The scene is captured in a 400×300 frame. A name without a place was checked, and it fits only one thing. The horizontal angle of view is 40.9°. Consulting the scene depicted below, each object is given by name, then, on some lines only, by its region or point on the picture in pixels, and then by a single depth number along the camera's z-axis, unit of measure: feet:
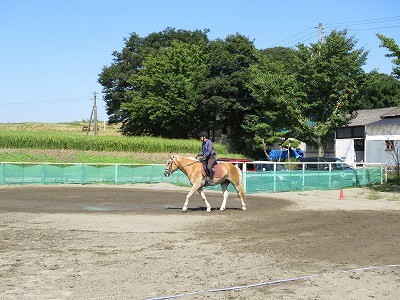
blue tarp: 192.13
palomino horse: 57.47
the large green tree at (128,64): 251.80
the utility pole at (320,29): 137.39
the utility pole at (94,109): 241.59
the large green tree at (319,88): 123.75
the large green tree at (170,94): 203.31
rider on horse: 56.78
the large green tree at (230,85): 188.75
